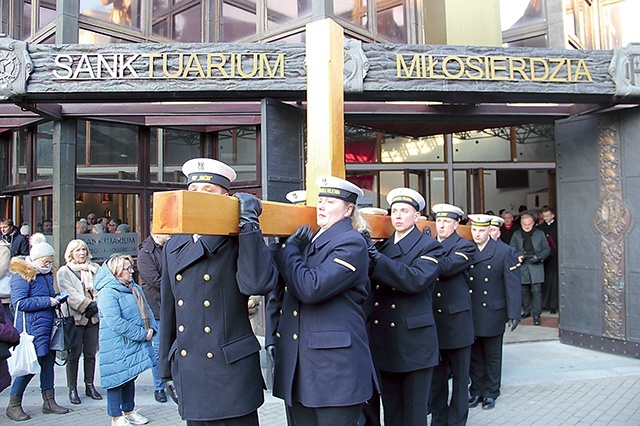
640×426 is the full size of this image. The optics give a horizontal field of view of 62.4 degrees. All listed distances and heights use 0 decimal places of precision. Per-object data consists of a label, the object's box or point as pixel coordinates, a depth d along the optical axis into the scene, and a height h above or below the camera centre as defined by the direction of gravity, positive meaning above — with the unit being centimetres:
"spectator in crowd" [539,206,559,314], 952 -79
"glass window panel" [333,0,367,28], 747 +313
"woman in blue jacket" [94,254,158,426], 439 -95
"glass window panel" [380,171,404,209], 1060 +90
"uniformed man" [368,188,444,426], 357 -69
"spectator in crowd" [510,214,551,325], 896 -57
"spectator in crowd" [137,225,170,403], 553 -43
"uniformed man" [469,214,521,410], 517 -80
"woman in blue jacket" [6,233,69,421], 491 -76
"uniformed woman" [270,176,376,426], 258 -49
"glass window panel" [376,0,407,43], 819 +325
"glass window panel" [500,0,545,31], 906 +367
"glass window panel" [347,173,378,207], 1049 +88
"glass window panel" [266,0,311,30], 721 +304
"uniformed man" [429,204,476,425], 433 -86
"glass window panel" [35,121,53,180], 741 +114
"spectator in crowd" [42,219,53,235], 726 +5
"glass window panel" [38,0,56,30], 787 +331
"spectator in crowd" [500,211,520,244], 1022 -8
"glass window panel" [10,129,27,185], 800 +112
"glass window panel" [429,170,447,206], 1091 +81
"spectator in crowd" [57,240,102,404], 532 -79
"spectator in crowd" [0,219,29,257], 799 -11
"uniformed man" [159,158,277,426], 251 -48
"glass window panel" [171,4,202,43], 838 +325
